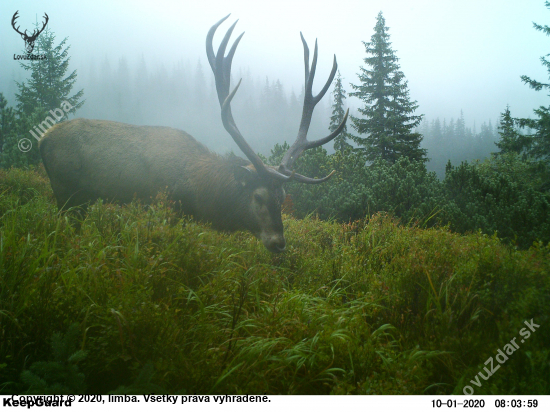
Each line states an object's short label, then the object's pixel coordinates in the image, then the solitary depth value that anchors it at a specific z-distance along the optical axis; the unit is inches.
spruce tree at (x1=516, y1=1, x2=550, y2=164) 301.3
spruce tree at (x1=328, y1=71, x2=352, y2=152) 820.9
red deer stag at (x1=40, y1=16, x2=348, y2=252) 170.7
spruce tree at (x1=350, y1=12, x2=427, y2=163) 697.0
